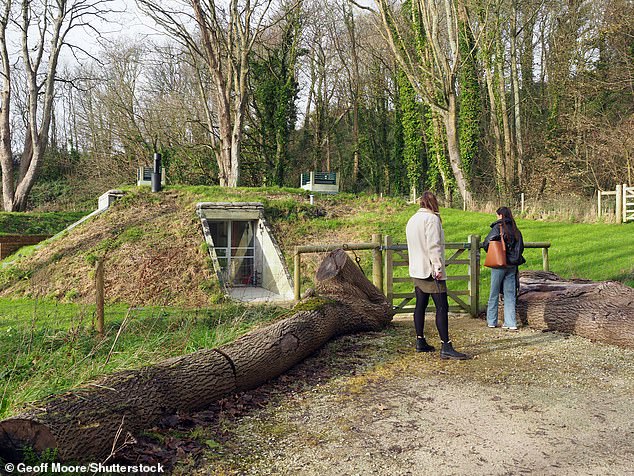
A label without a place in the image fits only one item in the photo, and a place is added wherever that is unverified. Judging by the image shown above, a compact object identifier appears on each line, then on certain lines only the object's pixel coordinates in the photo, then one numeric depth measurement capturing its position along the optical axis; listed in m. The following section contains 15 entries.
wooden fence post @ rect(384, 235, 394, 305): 8.16
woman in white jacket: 5.82
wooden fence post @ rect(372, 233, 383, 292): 8.20
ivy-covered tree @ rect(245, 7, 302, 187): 30.48
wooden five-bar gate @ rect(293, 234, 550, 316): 8.03
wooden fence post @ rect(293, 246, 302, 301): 8.14
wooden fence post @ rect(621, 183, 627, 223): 19.14
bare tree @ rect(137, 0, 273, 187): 23.76
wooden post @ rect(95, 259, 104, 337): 6.15
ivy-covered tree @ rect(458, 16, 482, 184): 27.11
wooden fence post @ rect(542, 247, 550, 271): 10.34
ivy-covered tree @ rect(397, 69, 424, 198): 30.91
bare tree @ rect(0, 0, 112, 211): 23.20
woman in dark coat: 7.22
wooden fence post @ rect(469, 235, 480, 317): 8.51
